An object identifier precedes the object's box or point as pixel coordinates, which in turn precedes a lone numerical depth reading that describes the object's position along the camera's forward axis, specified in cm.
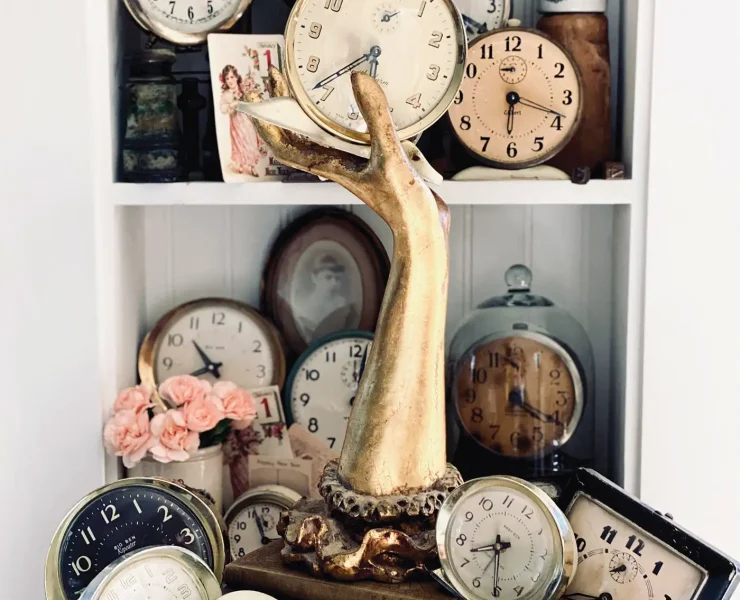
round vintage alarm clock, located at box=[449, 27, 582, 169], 137
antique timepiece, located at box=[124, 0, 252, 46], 141
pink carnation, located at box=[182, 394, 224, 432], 139
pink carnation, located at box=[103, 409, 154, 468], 136
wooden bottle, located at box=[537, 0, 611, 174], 142
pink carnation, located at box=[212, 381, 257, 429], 143
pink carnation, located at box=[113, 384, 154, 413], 139
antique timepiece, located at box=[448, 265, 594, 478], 143
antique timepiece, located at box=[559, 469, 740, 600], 97
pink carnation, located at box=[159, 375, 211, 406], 142
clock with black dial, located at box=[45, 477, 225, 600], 114
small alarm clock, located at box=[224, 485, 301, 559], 147
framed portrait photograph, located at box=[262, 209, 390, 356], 156
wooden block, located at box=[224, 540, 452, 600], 102
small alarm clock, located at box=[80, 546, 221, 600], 99
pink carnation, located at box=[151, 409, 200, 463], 137
